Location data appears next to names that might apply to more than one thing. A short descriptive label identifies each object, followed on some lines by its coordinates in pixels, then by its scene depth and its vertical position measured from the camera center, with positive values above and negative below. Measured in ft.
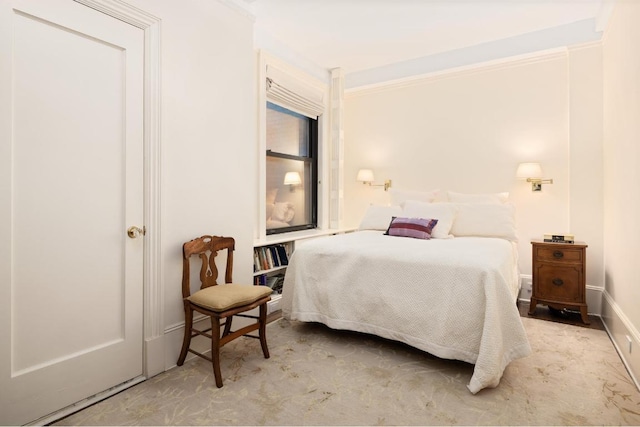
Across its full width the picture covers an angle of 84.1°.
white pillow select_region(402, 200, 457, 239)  10.86 -0.02
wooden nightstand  10.11 -1.83
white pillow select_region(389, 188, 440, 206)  13.16 +0.63
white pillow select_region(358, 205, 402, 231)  12.25 -0.17
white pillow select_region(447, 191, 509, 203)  12.10 +0.52
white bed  6.68 -1.78
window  12.72 +1.62
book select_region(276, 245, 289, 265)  11.53 -1.41
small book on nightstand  10.48 -0.75
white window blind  11.97 +4.31
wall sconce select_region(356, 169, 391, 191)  14.88 +1.48
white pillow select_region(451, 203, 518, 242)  10.87 -0.26
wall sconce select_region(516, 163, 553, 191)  11.51 +1.26
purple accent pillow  10.51 -0.46
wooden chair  6.64 -1.69
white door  5.23 +0.12
